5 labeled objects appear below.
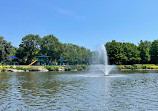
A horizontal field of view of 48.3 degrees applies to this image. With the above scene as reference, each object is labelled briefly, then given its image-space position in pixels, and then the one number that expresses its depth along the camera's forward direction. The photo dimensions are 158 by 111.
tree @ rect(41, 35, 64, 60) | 87.54
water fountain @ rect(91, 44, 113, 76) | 42.04
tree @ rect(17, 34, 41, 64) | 89.00
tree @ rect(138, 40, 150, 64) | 93.94
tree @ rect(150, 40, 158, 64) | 98.81
